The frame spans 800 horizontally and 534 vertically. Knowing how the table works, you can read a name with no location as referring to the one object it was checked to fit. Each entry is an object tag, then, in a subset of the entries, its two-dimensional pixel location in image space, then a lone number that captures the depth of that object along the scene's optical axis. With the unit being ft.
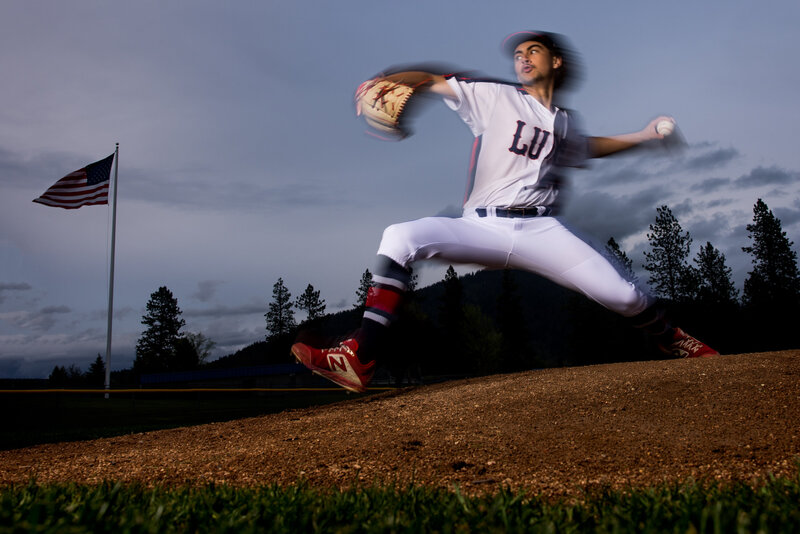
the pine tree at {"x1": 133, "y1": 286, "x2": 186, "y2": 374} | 193.16
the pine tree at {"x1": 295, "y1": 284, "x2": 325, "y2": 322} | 184.14
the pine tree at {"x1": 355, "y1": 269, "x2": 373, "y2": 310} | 149.79
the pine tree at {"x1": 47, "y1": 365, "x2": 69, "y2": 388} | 249.10
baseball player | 12.69
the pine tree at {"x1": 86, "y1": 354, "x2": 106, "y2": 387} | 247.09
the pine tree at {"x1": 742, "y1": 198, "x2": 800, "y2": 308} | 128.67
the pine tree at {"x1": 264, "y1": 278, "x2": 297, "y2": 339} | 194.90
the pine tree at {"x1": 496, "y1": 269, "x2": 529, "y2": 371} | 203.00
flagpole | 66.59
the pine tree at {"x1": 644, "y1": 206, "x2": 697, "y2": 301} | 118.42
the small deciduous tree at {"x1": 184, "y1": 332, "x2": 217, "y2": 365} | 218.79
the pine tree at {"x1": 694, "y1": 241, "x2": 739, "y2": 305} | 129.49
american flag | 54.08
